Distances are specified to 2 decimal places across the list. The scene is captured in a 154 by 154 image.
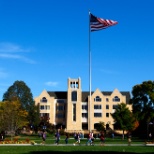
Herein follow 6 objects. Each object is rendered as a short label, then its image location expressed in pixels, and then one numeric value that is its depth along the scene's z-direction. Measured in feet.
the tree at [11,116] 225.15
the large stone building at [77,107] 337.11
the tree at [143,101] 224.33
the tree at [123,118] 227.20
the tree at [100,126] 309.83
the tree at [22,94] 314.35
